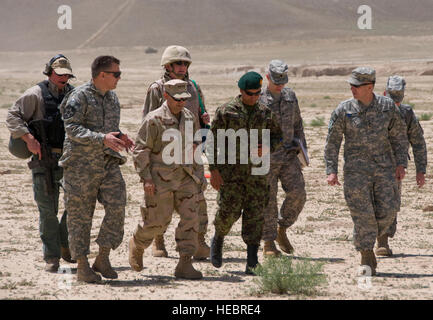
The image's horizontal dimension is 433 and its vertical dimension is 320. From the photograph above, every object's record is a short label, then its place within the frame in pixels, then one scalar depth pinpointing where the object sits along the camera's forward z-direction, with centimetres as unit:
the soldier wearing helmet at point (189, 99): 1499
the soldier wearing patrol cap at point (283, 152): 1583
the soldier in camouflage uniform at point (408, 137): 1545
